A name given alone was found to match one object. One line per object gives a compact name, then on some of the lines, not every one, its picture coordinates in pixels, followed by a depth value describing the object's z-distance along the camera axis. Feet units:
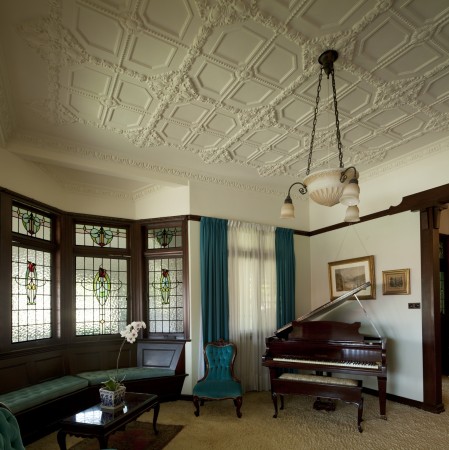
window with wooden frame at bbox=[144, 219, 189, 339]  19.35
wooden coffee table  10.78
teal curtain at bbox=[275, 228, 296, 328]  20.98
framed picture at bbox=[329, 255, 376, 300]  18.76
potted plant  12.19
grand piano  14.78
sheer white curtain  19.48
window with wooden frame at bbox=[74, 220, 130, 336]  18.98
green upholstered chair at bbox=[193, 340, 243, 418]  15.29
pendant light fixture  9.46
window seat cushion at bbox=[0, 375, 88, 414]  12.72
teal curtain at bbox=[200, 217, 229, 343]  18.56
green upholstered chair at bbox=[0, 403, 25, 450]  7.34
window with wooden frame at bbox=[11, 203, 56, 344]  15.51
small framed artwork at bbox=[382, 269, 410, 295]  17.02
